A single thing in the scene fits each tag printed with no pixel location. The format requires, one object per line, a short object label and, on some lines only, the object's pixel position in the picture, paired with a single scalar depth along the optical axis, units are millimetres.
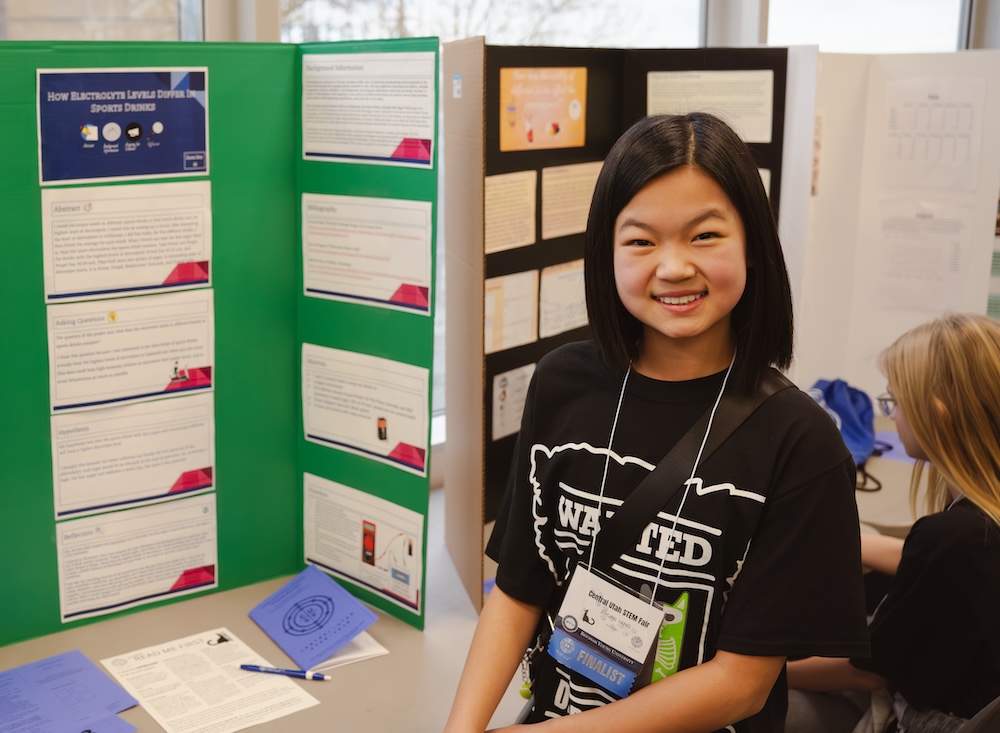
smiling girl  1161
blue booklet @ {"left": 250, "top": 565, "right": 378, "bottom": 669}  1777
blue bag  2439
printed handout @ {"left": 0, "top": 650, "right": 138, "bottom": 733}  1542
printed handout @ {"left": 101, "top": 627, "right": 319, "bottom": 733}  1588
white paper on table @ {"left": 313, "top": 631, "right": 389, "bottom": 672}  1762
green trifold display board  1661
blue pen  1700
